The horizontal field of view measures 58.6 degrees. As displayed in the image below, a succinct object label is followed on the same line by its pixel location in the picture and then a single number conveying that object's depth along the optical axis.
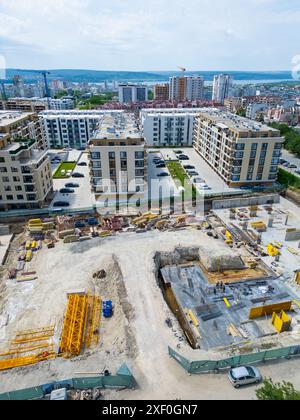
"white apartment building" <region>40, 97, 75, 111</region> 160.71
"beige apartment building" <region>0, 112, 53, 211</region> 48.66
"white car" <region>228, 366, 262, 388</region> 21.44
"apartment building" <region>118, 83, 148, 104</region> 184.38
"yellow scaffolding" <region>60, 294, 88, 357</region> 26.30
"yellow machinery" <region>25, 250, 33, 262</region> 39.66
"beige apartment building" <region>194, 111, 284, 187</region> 57.87
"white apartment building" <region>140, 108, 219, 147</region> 90.75
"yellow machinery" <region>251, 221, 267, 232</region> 46.22
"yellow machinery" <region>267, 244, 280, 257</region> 39.75
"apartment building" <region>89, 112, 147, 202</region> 52.12
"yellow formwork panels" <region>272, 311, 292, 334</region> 28.02
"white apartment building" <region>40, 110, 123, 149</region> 89.12
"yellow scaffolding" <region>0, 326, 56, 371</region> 25.28
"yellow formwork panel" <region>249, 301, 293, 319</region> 30.20
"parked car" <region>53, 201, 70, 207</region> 54.22
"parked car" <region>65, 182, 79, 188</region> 63.09
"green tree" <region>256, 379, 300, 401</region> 16.36
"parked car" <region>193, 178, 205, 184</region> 64.59
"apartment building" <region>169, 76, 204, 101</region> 189.88
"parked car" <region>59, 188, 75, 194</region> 60.22
